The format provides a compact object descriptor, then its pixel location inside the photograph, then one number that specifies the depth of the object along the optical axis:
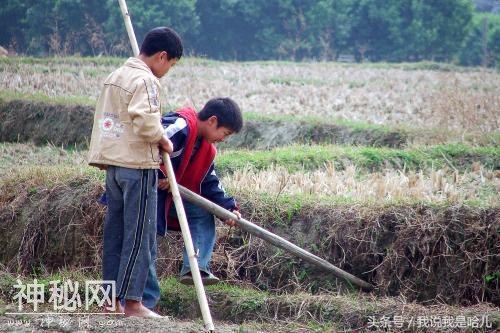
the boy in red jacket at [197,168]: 10.34
